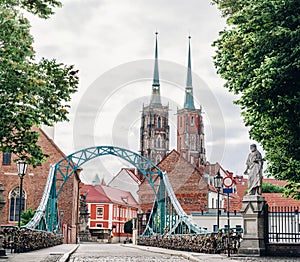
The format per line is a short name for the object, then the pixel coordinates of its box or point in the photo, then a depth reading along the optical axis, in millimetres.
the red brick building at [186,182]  61500
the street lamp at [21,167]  20089
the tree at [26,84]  14945
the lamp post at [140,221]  52619
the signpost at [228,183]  17578
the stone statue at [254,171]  18141
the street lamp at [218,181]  22625
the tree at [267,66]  15219
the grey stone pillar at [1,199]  14336
